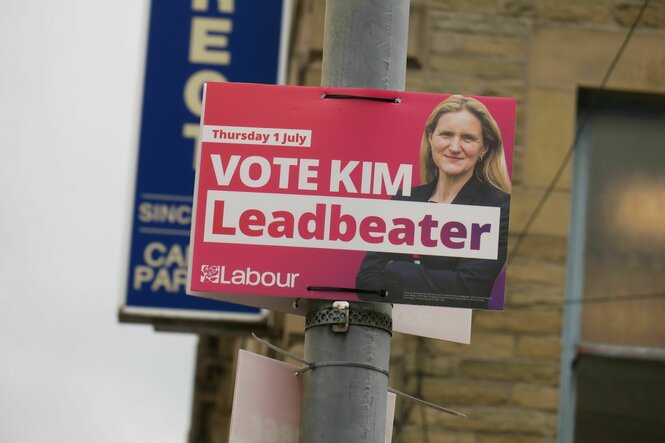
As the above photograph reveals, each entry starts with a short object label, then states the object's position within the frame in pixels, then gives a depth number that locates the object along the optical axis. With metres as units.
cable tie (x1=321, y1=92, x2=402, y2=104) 10.07
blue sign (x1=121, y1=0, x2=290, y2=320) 22.20
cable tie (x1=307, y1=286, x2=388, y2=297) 9.73
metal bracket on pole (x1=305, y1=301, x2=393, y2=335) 9.62
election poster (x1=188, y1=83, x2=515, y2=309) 9.85
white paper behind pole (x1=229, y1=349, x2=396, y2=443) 10.09
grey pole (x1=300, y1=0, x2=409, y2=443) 9.38
